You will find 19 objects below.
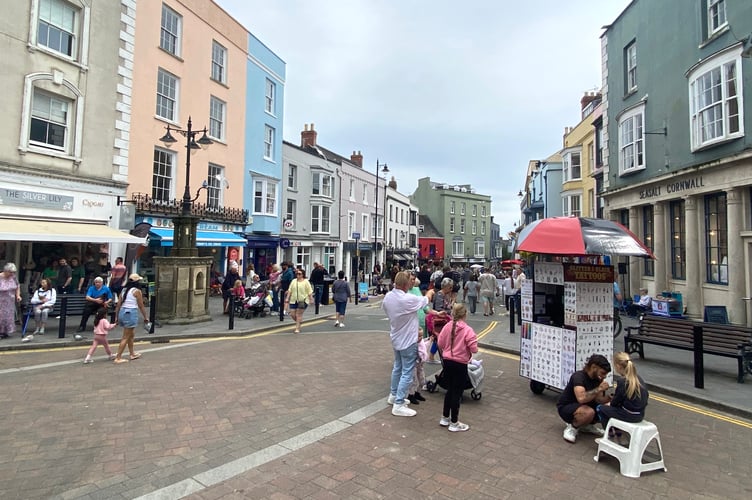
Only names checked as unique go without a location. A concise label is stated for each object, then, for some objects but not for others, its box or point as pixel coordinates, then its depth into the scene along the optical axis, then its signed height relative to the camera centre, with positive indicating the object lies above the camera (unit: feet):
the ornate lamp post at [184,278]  38.65 -1.43
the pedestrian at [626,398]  13.97 -4.36
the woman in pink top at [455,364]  16.16 -3.86
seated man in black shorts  15.49 -4.87
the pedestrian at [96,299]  31.35 -2.91
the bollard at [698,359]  21.52 -4.51
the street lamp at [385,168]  99.96 +25.22
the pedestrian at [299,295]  38.19 -2.79
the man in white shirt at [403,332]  17.94 -2.87
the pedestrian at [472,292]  53.47 -2.95
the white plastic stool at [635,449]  13.10 -5.84
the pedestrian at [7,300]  30.45 -3.14
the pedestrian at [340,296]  41.37 -2.98
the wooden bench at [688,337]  23.47 -3.97
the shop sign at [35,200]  39.63 +6.26
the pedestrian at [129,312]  25.22 -3.12
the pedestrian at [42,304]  31.94 -3.47
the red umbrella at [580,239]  17.75 +1.53
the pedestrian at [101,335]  24.95 -4.59
